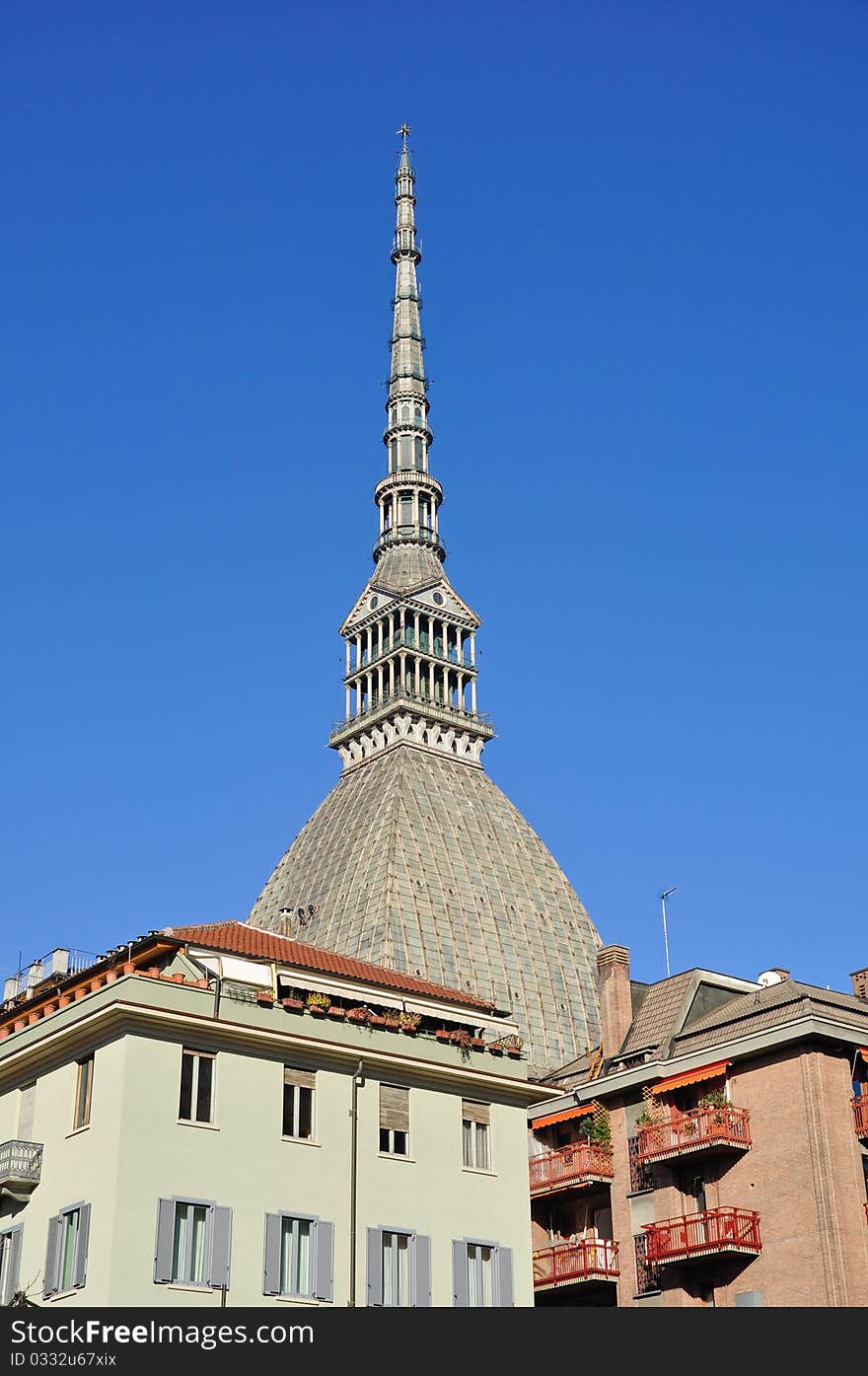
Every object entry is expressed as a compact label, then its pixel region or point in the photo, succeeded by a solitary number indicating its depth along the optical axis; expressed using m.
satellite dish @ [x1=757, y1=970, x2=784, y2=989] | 66.88
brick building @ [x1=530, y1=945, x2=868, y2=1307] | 54.72
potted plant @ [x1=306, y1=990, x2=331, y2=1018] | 48.66
